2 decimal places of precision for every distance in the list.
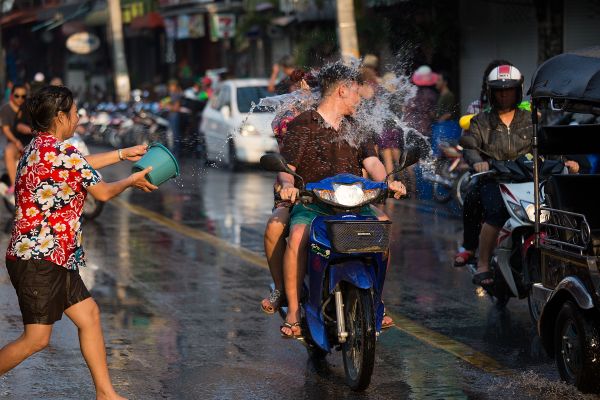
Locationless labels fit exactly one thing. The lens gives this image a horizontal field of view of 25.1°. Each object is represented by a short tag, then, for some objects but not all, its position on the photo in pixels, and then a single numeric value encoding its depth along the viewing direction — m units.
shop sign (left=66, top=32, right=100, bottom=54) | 48.06
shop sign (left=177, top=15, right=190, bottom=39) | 44.69
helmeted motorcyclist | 9.24
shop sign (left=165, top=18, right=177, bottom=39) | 46.31
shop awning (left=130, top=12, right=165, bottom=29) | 47.57
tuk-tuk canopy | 6.57
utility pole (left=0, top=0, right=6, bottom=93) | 64.94
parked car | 23.50
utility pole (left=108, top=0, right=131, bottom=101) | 43.38
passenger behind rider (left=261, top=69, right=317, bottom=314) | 7.64
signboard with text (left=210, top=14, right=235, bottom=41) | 38.19
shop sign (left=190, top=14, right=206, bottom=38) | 43.94
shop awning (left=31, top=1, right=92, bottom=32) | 56.53
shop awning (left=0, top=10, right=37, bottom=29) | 63.56
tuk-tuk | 6.63
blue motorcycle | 6.89
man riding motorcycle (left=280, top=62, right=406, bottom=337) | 7.58
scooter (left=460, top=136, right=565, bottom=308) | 8.58
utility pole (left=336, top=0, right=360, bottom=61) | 22.69
